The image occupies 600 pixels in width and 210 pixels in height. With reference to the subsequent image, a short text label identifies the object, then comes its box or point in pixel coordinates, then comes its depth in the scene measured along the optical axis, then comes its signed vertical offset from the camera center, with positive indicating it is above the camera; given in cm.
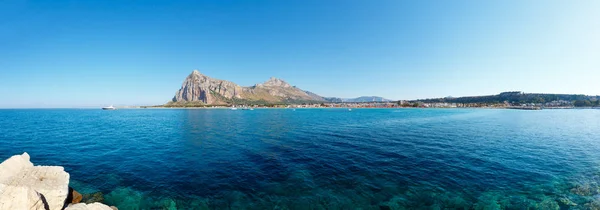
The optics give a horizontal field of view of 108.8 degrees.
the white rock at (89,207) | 1273 -613
